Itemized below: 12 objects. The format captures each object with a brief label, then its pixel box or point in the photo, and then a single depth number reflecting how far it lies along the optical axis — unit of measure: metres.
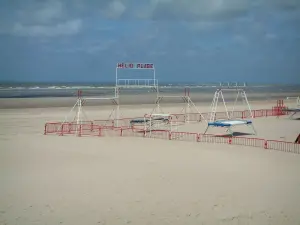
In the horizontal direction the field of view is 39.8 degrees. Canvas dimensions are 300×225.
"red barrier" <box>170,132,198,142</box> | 24.16
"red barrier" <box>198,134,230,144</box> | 23.04
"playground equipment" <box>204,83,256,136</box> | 25.53
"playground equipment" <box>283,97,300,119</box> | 37.80
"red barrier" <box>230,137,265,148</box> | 21.85
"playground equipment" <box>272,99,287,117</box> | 41.93
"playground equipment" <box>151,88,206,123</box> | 36.09
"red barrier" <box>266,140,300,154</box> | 19.56
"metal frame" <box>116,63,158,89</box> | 29.11
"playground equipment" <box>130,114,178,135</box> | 29.15
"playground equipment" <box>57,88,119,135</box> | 28.50
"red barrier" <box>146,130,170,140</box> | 25.47
